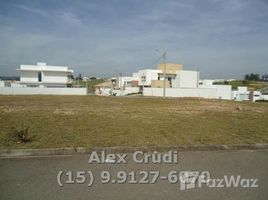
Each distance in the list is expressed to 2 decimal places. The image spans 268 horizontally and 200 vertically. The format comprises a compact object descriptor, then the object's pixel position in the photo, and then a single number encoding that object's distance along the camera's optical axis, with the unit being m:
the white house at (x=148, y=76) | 63.78
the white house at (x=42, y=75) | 53.50
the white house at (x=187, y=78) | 60.91
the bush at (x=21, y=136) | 6.65
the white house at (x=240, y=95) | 59.12
